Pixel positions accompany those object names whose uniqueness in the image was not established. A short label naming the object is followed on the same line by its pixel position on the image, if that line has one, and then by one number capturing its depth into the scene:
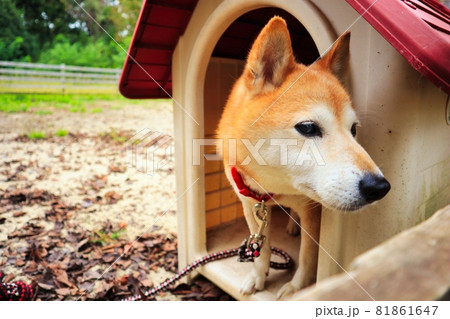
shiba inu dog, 0.45
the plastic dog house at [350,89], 0.45
